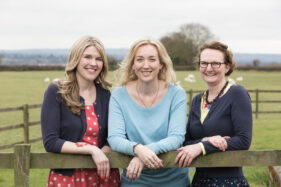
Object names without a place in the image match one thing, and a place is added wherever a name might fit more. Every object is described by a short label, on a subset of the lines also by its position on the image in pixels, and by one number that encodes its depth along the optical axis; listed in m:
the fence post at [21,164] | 2.53
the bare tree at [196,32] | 55.53
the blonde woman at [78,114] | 2.65
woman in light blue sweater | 2.65
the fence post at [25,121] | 9.82
